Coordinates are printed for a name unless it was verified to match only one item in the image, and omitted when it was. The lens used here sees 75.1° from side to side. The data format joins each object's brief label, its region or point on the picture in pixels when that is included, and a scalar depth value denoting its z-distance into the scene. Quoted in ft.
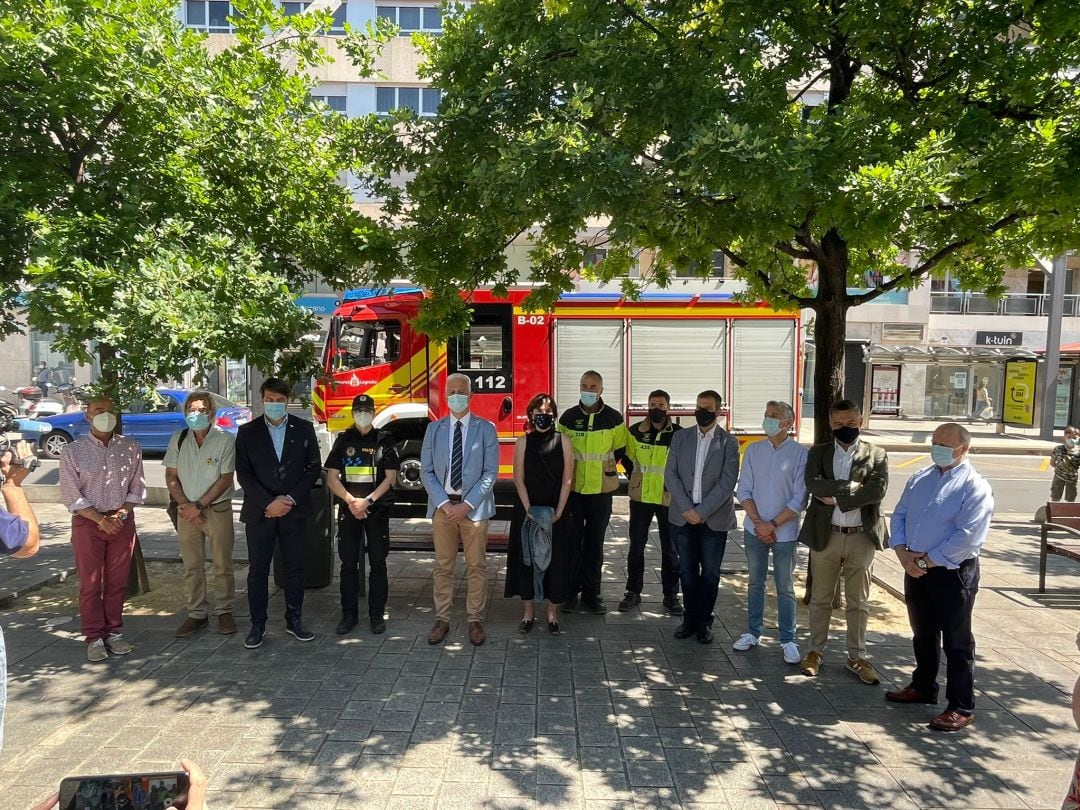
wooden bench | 21.83
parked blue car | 47.36
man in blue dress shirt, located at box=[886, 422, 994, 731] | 13.67
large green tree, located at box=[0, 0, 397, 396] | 15.61
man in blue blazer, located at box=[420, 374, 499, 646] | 17.89
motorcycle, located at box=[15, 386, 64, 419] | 60.12
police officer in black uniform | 18.37
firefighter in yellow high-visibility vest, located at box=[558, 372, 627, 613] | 19.47
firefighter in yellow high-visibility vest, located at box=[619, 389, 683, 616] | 19.88
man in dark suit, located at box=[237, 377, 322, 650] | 17.56
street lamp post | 63.21
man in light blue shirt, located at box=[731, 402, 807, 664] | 16.79
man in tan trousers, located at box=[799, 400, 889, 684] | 15.65
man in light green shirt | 18.20
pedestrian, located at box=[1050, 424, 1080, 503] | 30.89
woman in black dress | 18.22
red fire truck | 38.24
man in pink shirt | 16.71
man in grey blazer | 17.56
